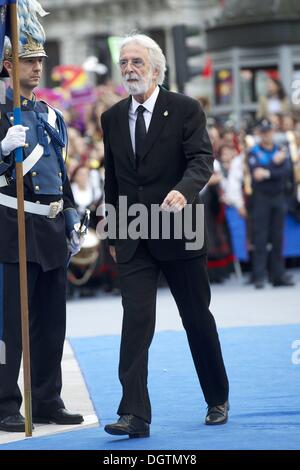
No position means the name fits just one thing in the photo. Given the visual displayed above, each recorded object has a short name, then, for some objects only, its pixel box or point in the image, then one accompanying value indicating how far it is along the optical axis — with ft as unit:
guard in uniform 49.85
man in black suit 47.37
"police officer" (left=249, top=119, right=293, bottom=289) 110.01
